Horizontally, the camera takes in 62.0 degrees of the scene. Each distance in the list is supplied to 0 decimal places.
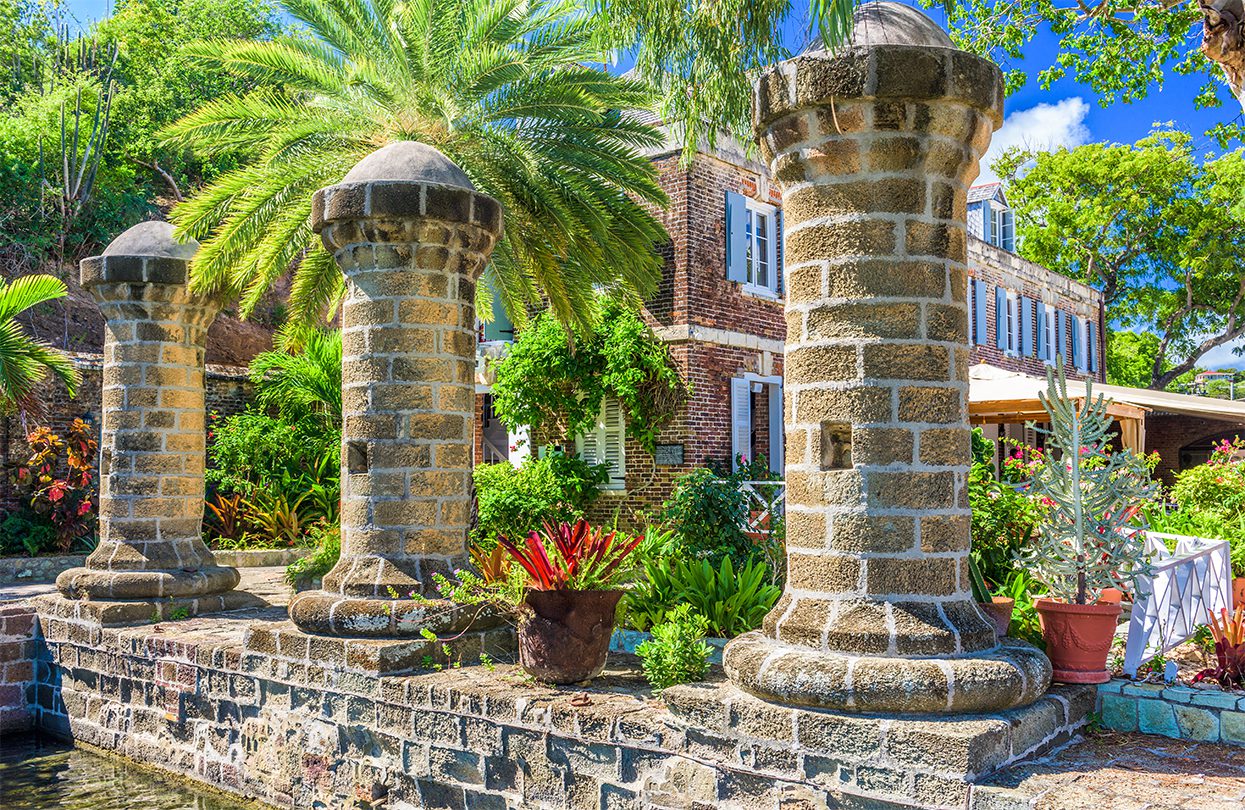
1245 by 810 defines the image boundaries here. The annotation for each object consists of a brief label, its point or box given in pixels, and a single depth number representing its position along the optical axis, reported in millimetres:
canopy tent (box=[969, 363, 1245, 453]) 13688
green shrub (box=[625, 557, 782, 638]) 7293
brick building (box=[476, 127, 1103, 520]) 15203
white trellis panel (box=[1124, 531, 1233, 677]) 5508
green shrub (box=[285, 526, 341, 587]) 11609
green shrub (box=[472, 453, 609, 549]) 14648
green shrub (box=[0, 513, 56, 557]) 14375
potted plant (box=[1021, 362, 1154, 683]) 5137
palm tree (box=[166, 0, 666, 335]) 9305
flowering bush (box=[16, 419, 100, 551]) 14594
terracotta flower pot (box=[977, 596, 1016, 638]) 5551
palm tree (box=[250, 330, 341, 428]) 16531
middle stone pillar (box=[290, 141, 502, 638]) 6559
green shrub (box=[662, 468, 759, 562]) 9703
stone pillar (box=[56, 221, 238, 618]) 9048
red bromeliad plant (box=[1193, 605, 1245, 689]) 5336
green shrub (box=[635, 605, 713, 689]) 5566
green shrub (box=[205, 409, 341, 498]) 16016
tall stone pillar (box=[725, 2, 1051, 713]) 4535
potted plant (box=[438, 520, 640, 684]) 5938
